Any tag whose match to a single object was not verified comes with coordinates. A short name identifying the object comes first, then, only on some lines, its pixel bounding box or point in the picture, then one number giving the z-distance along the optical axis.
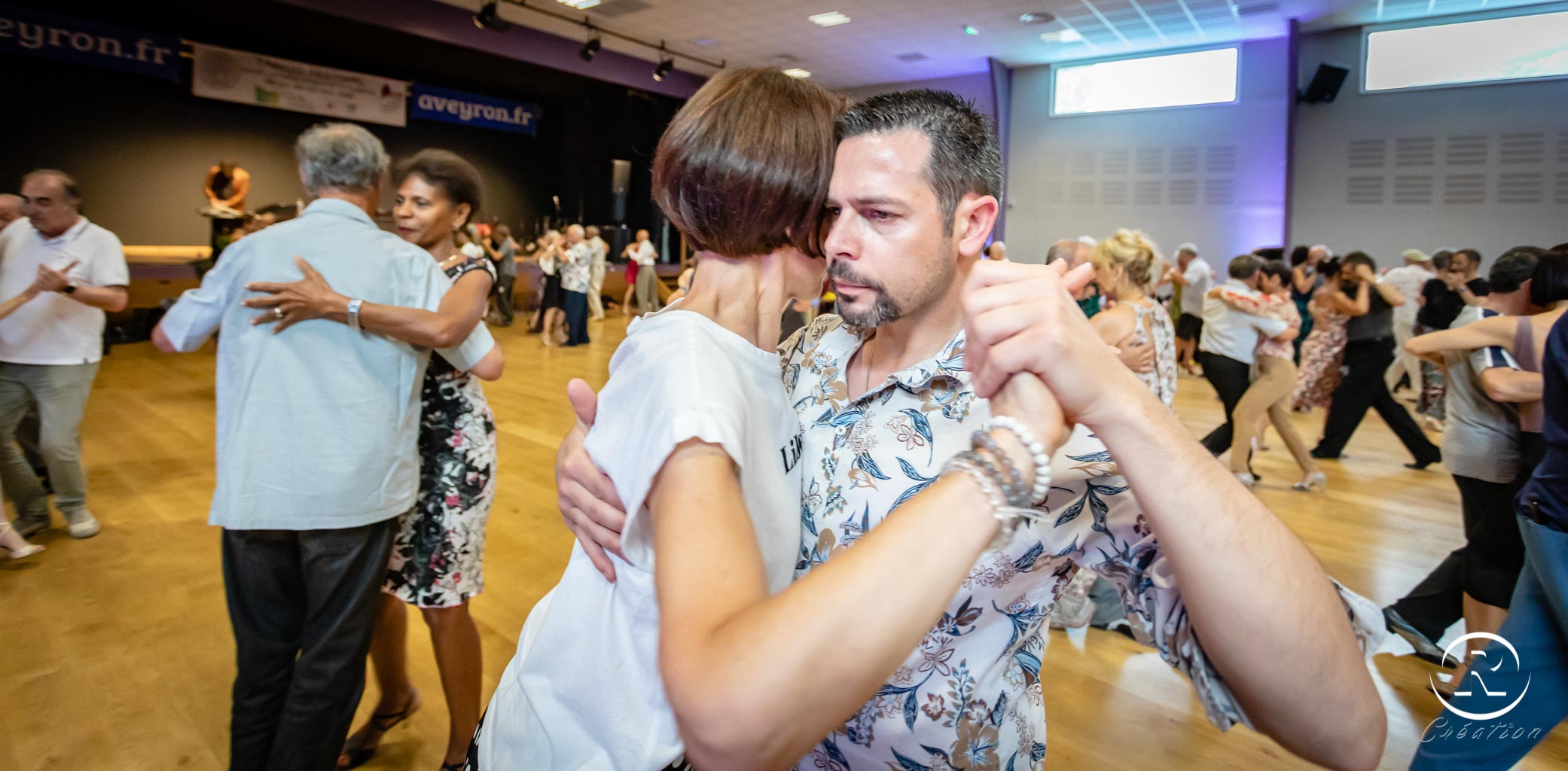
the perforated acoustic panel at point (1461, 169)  9.80
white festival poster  11.17
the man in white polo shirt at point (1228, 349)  5.04
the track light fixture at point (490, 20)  10.00
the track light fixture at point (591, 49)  11.30
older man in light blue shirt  1.74
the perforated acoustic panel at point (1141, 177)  12.07
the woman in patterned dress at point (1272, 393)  4.93
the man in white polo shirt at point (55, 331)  3.39
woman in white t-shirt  0.56
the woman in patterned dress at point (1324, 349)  5.89
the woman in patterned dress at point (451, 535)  2.14
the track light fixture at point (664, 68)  12.61
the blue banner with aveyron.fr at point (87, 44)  9.23
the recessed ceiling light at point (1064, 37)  11.38
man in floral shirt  0.96
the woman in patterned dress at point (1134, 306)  3.19
